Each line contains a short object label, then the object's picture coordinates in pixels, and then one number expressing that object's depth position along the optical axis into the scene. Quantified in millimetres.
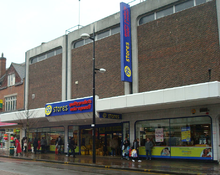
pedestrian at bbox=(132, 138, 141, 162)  19391
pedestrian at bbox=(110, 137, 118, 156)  22781
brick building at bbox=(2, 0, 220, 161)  17172
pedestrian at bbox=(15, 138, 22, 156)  26214
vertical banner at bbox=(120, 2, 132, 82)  20438
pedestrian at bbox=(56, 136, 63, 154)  27453
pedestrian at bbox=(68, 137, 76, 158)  23330
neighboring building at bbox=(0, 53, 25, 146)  34534
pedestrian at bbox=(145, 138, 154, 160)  19469
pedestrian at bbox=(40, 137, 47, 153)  28730
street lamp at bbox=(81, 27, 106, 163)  17531
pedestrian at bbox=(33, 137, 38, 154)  28578
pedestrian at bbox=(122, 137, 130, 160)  20275
